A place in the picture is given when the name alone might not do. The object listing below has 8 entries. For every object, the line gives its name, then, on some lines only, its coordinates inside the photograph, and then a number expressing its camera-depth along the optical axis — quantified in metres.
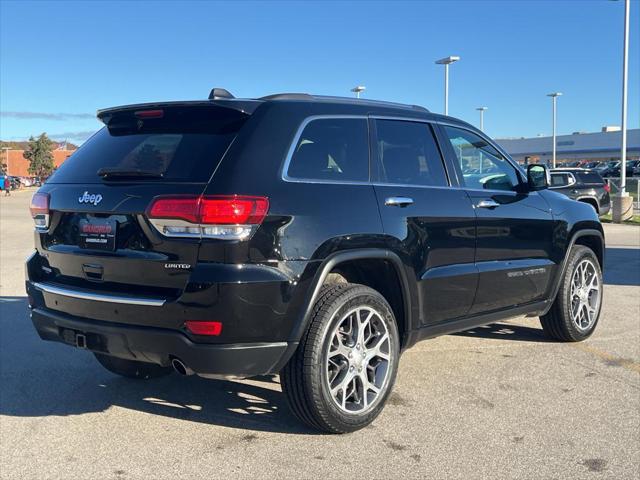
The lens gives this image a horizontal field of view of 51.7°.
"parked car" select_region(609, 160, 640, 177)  53.47
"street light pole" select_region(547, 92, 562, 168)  58.10
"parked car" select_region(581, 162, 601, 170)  75.14
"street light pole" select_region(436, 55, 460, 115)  28.73
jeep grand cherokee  3.38
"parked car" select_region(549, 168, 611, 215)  18.40
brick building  96.19
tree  75.50
